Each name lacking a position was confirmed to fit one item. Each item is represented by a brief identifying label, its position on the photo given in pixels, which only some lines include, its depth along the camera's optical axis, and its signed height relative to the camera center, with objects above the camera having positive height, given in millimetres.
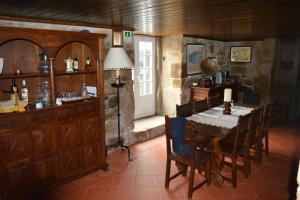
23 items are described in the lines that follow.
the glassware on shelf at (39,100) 2688 -381
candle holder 3428 -577
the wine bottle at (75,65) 3149 +42
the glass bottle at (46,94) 2869 -307
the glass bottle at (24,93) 2736 -277
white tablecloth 2986 -655
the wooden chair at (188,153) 2576 -950
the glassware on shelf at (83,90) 3326 -307
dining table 2768 -698
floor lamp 3344 +113
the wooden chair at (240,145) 2832 -975
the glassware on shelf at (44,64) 2832 +51
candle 3453 -385
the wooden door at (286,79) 5691 -267
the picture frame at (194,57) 5199 +243
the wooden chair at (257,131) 3079 -874
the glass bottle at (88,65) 3292 +44
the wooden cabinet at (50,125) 2490 -646
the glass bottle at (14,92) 2563 -252
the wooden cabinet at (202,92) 5131 -526
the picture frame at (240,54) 6286 +367
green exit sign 3940 +566
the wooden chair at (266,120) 3486 -771
